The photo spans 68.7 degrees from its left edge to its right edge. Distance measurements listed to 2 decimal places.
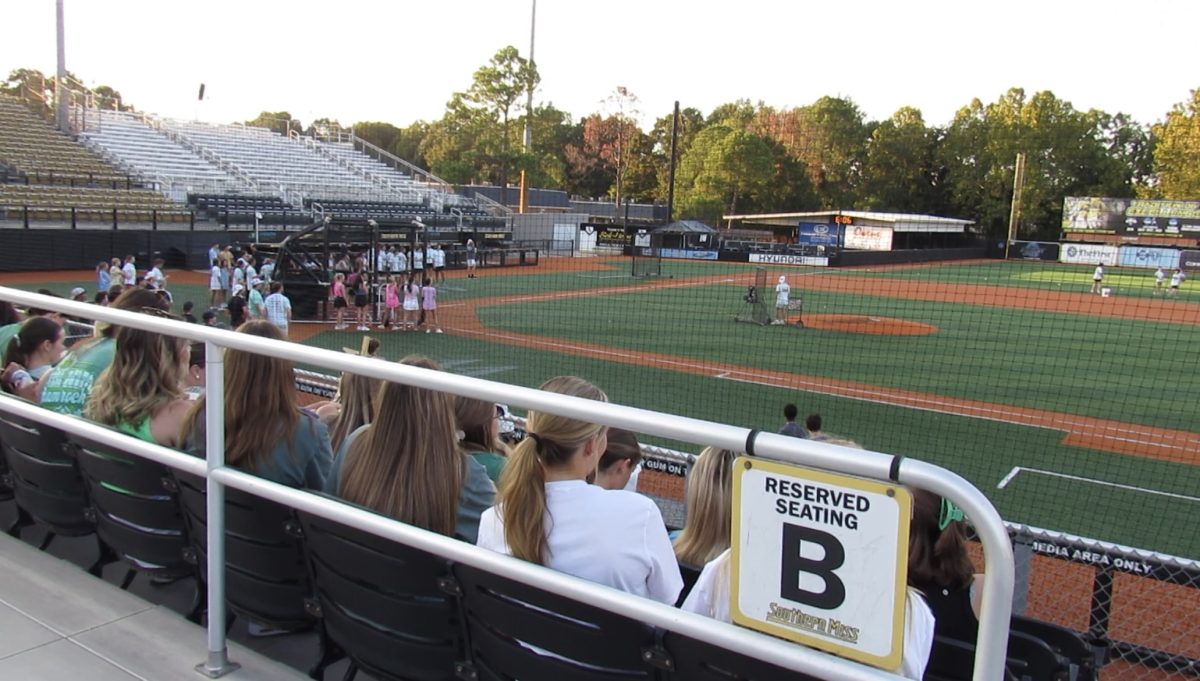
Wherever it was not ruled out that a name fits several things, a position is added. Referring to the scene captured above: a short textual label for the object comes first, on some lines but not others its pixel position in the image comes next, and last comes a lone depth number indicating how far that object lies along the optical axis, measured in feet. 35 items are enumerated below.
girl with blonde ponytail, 7.27
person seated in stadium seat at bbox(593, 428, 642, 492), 10.29
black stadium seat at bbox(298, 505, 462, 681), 7.59
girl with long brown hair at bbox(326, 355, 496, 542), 8.55
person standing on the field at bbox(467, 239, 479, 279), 112.16
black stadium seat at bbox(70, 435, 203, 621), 9.90
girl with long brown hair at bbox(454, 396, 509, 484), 11.27
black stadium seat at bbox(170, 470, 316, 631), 8.84
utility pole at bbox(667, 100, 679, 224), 137.20
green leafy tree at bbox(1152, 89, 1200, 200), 176.14
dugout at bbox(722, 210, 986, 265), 162.40
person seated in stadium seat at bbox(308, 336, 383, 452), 12.25
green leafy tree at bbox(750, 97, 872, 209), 227.61
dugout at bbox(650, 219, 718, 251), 147.02
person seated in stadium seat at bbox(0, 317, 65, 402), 14.89
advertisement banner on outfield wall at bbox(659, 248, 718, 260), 150.82
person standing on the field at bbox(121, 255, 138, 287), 64.03
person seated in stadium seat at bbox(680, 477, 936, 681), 5.74
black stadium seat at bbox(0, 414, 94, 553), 10.98
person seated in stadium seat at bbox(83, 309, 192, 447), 10.68
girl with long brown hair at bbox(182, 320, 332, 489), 9.29
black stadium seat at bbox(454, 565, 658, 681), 6.51
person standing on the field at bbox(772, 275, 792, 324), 75.41
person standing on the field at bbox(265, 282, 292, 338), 53.57
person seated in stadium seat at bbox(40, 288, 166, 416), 12.16
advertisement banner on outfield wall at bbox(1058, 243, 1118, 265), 159.53
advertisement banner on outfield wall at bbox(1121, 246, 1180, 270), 151.24
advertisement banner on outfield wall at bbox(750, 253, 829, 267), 146.72
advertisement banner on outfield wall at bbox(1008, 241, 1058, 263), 184.14
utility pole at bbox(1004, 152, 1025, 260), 177.04
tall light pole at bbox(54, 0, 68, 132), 119.44
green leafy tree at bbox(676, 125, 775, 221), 207.10
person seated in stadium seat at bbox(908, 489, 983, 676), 8.13
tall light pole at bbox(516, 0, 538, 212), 183.36
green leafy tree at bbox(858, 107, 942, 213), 222.28
